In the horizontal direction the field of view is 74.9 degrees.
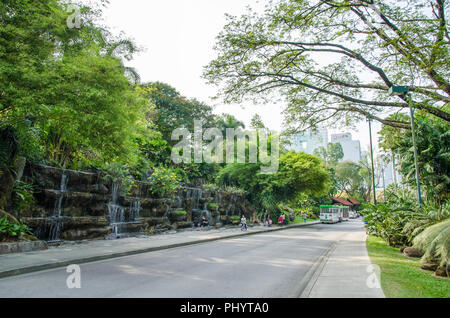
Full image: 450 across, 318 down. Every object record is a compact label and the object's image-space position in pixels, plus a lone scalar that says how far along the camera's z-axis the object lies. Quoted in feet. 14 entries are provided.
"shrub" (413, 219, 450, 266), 24.11
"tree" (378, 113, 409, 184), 50.63
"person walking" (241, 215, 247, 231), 80.08
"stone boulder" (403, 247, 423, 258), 36.12
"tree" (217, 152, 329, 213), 108.83
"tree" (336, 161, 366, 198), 245.45
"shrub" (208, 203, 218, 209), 89.14
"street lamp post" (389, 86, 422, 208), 37.01
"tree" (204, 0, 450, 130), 34.32
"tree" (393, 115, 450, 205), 62.64
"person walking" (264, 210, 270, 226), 106.24
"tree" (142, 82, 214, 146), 124.77
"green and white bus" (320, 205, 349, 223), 145.07
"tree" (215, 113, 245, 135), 139.59
